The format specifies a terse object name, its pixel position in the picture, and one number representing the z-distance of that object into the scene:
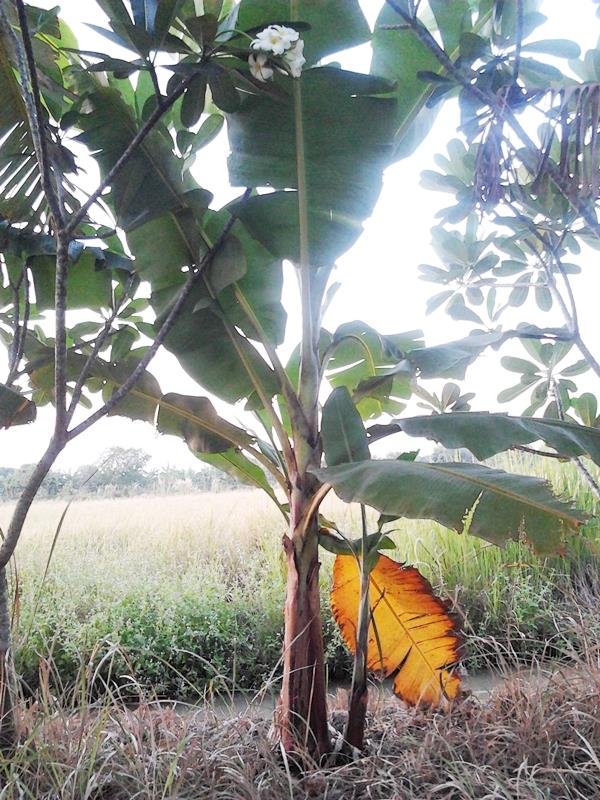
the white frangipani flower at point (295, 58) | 0.91
